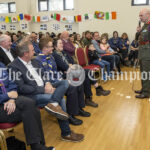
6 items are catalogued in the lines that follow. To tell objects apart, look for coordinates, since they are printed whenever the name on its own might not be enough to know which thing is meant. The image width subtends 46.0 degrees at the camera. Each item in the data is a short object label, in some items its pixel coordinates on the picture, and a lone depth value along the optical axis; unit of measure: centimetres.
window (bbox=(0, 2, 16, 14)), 875
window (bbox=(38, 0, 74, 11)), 759
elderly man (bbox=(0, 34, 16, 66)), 293
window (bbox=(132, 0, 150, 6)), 605
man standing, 291
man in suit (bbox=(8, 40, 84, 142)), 188
